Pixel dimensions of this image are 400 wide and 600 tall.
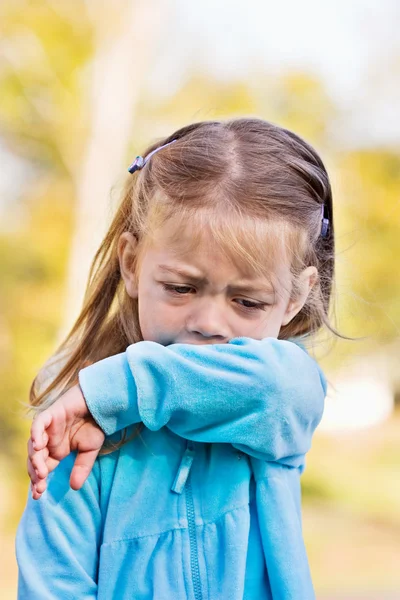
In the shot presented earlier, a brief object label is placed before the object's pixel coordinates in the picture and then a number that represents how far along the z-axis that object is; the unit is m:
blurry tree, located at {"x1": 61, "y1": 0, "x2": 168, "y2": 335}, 5.60
